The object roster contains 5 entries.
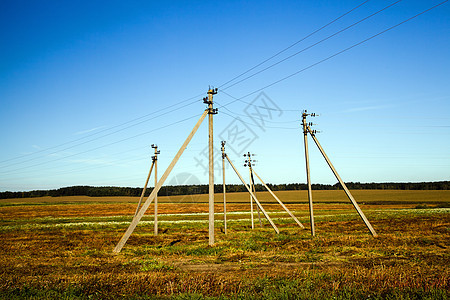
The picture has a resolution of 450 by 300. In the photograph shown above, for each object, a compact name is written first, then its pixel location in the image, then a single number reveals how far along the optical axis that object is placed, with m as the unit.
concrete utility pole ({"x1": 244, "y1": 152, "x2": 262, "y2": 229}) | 27.74
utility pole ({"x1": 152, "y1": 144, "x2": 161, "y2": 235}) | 24.38
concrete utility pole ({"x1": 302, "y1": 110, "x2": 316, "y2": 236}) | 20.50
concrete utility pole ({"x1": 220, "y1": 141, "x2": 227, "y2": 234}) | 25.53
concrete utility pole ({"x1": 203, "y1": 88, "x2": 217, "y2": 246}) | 17.86
